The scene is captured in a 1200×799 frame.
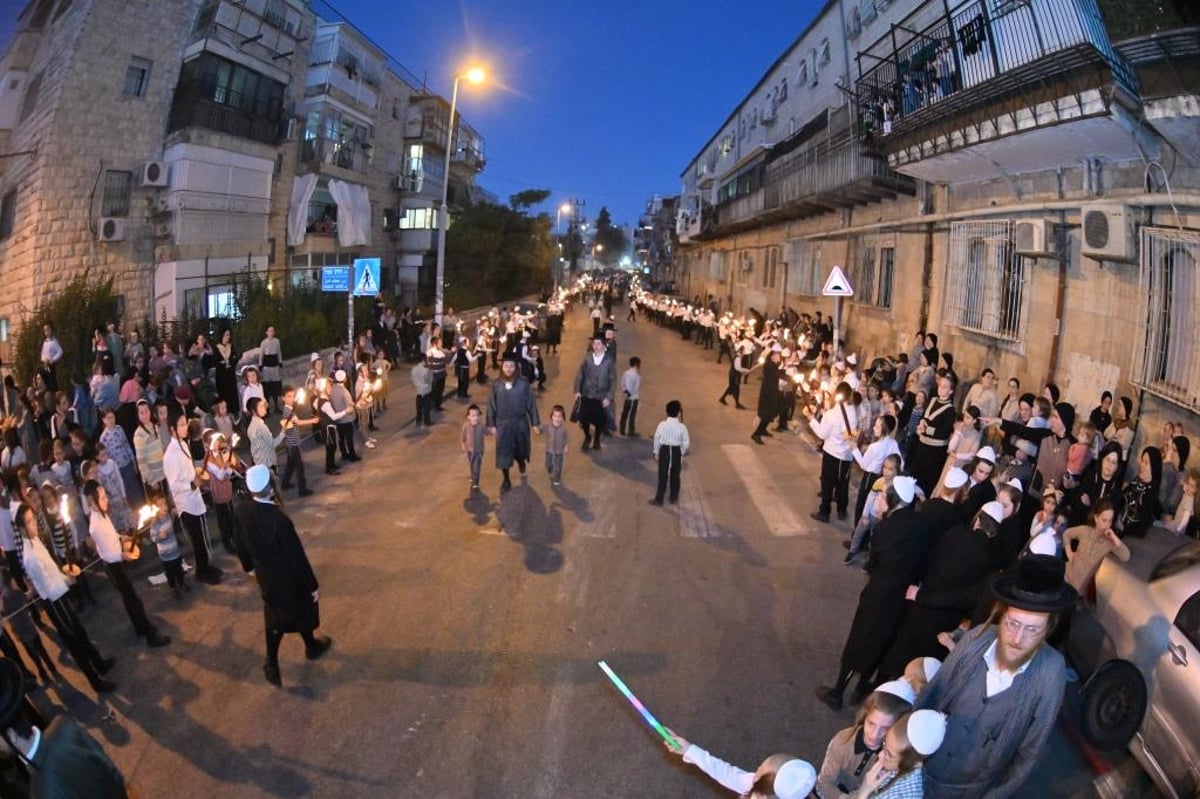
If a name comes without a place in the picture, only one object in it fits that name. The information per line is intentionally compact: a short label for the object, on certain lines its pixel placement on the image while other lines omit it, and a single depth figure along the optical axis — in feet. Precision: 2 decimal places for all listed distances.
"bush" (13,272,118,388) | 45.16
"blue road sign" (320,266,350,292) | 49.34
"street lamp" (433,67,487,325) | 58.59
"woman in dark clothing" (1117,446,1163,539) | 20.12
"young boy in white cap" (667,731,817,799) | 8.98
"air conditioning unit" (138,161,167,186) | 59.36
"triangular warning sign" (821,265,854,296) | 36.58
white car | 13.70
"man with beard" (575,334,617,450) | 39.50
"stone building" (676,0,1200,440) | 27.45
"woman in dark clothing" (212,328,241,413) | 45.27
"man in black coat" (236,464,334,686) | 17.65
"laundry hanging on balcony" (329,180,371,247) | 93.04
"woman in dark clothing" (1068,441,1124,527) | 22.22
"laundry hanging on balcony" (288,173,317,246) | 83.20
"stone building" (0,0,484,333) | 52.49
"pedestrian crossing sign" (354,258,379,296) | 45.73
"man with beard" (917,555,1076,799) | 10.14
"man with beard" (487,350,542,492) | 32.96
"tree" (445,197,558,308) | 120.78
